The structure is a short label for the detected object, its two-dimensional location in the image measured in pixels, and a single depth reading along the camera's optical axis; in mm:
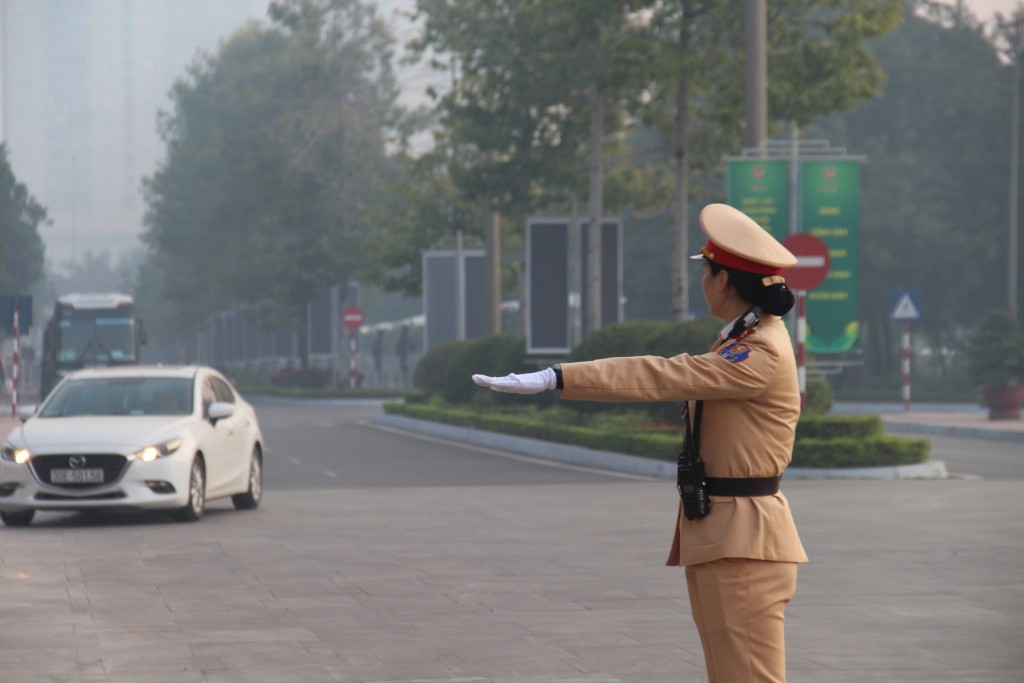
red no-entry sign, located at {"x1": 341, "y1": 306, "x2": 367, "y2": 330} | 61312
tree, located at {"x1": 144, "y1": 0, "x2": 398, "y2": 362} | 68688
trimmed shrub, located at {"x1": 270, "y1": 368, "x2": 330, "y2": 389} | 73000
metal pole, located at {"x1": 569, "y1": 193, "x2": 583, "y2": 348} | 36875
